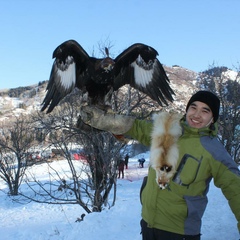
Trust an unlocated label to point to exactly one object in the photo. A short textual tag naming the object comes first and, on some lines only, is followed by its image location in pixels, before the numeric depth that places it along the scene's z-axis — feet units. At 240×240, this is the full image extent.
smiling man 6.42
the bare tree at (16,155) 61.77
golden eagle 10.70
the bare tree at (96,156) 31.30
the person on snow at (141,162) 85.46
